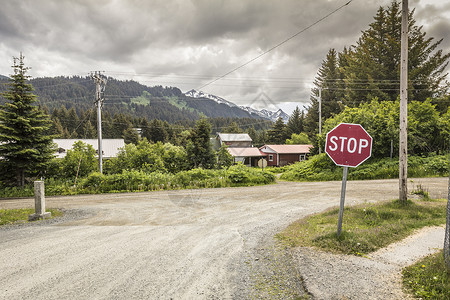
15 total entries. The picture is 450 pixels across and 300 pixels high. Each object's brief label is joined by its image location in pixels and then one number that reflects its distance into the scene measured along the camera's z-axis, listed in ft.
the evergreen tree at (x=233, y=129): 343.26
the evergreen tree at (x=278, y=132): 233.55
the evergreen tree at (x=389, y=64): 94.27
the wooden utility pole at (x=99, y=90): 67.36
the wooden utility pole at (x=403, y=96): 24.95
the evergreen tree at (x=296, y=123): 232.73
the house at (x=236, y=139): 236.22
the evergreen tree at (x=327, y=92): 158.51
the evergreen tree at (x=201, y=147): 87.10
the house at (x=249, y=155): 169.48
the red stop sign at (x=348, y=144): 14.87
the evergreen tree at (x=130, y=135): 256.93
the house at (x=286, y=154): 163.43
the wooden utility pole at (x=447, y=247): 11.65
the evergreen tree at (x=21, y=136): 52.26
